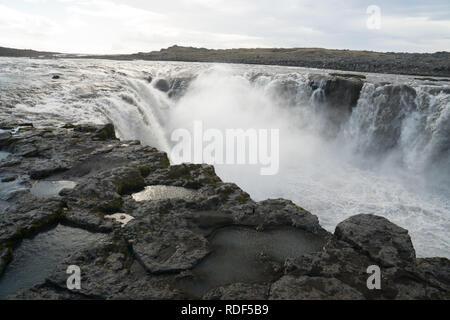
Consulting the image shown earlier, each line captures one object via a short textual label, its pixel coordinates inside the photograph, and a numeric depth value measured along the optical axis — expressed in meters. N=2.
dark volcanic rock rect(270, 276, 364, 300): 3.83
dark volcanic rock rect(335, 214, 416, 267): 4.59
